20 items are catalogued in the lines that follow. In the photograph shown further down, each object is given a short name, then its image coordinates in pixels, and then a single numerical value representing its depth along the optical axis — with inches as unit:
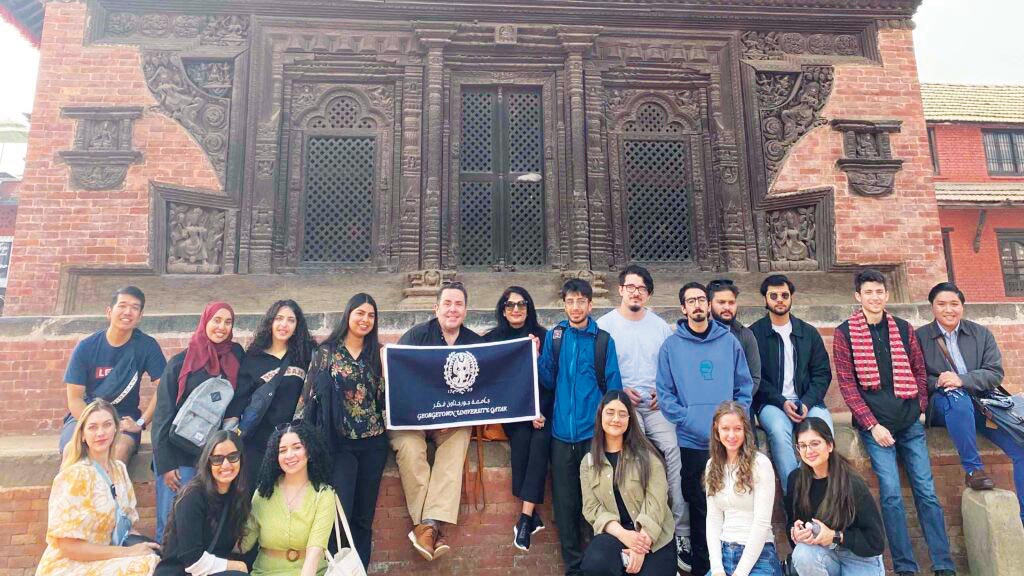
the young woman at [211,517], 130.3
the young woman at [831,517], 142.5
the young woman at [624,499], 143.6
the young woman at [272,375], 157.5
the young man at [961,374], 175.9
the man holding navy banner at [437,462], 159.9
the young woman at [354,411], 155.4
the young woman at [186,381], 152.3
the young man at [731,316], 177.6
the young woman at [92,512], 132.1
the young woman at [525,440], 165.0
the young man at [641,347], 169.2
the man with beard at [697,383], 159.6
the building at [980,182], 663.1
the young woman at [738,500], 141.3
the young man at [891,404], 166.7
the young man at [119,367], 177.0
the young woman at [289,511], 137.3
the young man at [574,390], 158.1
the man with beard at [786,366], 178.4
